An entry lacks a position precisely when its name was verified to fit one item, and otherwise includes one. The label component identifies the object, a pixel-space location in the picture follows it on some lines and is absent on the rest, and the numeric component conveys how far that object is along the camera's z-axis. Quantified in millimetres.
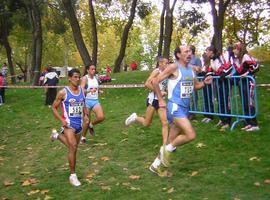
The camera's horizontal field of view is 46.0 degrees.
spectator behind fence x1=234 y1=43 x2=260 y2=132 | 6829
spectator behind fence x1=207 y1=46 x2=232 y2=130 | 7182
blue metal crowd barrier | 6851
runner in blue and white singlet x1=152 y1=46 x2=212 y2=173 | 4929
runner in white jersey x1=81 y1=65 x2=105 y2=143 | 7202
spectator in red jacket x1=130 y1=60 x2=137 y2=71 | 28892
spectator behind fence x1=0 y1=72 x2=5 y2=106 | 14472
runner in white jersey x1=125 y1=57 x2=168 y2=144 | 5931
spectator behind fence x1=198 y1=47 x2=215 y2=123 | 7666
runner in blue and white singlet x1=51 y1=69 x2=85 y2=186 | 5173
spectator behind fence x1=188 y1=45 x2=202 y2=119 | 7702
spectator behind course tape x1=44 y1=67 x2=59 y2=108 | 13364
